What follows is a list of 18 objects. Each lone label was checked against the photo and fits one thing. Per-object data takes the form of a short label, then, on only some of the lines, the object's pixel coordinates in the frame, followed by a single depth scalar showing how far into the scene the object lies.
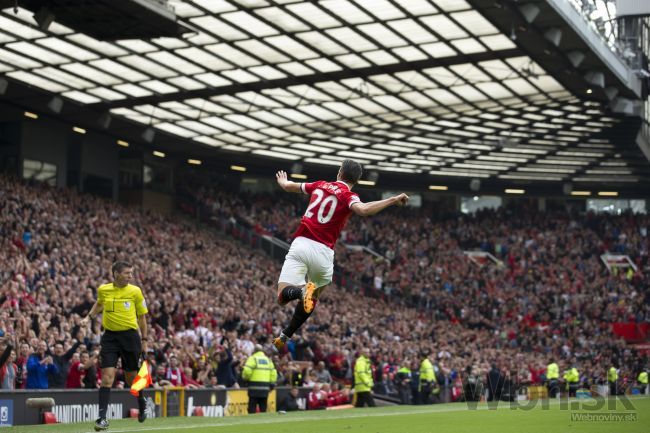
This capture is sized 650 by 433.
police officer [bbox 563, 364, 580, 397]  37.81
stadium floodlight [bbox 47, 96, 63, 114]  38.00
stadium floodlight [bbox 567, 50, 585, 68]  32.22
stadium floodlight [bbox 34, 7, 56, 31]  25.74
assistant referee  13.04
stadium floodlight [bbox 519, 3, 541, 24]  28.56
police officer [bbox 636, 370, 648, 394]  40.41
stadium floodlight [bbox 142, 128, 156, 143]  43.69
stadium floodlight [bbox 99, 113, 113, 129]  40.81
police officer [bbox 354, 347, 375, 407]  26.36
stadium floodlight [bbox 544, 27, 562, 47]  30.11
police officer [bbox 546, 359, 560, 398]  37.25
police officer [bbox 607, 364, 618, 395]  40.09
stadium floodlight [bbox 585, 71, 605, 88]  33.78
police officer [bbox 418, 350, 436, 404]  31.61
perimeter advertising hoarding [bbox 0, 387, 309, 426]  16.64
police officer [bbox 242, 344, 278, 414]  21.86
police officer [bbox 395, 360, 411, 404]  31.28
